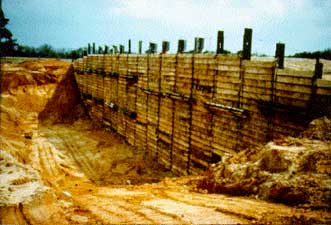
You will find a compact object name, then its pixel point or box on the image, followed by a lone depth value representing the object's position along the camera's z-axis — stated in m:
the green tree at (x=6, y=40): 36.44
